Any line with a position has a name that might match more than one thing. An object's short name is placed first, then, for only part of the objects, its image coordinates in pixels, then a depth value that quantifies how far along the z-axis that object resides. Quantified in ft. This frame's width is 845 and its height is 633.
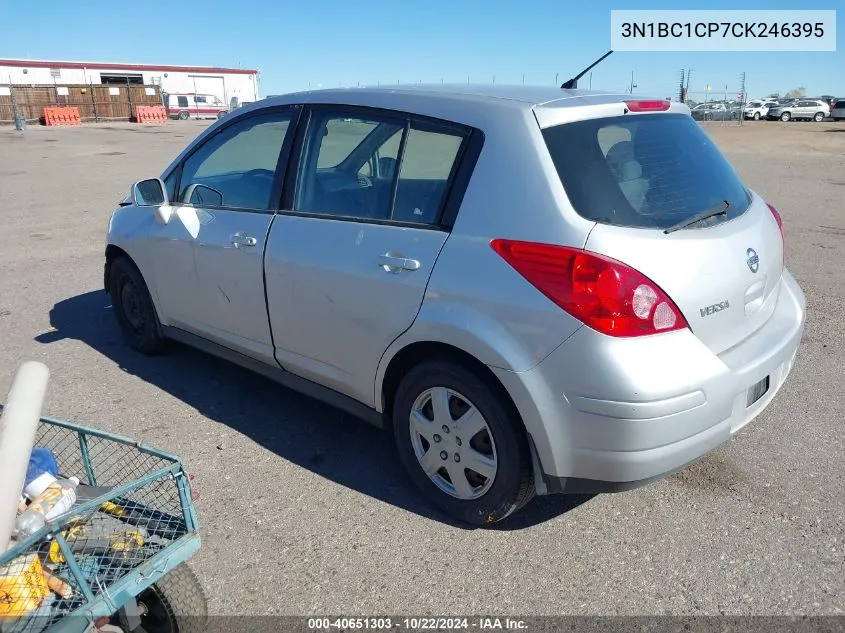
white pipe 6.05
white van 176.45
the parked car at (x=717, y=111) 136.04
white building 165.07
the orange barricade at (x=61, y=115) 136.46
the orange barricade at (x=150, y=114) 149.69
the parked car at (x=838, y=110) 142.03
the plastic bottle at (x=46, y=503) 6.88
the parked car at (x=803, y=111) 152.66
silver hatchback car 8.21
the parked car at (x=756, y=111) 158.81
